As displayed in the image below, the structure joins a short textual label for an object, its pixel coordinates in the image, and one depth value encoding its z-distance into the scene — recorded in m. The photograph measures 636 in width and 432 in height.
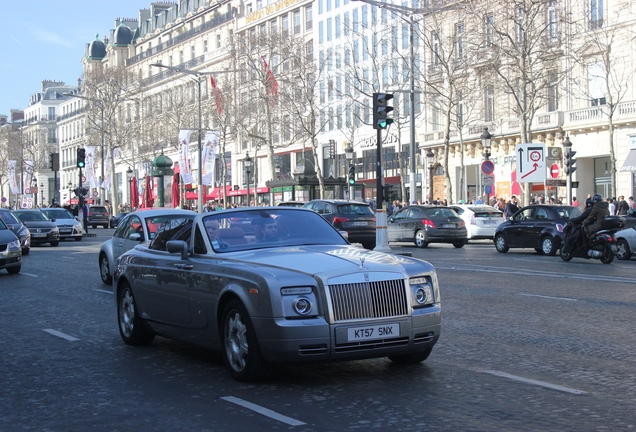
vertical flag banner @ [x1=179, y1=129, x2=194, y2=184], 53.94
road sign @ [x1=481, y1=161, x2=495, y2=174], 36.31
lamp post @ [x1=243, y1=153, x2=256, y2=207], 56.62
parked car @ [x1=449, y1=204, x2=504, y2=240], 33.84
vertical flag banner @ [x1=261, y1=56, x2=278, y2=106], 60.12
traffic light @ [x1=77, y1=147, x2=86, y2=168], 44.38
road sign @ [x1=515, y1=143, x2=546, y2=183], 33.94
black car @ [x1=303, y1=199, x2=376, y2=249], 29.23
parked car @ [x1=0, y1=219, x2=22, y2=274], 20.34
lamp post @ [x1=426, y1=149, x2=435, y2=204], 49.56
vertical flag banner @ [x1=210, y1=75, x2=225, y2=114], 61.86
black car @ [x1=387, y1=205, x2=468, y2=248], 31.22
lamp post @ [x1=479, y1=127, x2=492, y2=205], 41.25
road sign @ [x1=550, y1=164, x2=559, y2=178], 38.30
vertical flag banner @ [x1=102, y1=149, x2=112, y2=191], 76.44
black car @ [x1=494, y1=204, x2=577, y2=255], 26.33
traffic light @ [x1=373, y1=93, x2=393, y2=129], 24.05
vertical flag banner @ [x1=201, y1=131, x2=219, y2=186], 53.97
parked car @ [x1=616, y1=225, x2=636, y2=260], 23.58
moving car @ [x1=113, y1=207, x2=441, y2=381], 7.04
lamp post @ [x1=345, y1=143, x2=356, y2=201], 44.63
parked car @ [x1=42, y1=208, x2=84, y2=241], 40.12
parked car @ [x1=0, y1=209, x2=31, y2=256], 27.92
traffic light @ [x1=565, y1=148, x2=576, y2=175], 33.88
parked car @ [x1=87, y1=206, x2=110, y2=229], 69.12
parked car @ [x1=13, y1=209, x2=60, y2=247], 34.28
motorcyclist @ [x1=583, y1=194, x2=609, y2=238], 23.05
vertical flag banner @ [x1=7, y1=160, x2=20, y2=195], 84.94
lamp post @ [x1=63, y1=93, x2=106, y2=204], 77.45
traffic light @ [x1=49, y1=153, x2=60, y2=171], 55.13
